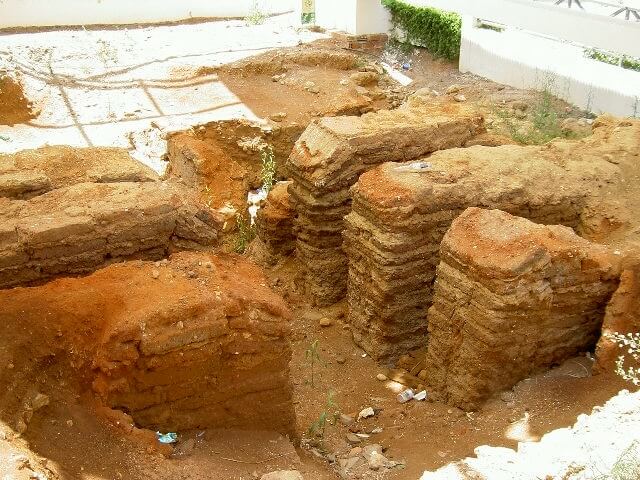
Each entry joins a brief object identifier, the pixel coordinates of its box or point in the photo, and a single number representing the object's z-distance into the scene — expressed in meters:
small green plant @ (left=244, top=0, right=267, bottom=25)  15.53
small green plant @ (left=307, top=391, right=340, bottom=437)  4.96
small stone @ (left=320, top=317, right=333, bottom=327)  7.04
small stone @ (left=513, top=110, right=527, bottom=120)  10.39
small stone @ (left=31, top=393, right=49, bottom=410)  3.44
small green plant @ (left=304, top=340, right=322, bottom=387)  6.17
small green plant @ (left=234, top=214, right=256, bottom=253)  8.51
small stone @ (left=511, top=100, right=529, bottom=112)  10.64
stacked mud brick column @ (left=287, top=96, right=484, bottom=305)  6.70
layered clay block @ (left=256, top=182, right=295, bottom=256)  7.70
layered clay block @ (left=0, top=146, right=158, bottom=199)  5.17
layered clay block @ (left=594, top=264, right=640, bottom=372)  4.94
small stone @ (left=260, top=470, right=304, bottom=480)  3.47
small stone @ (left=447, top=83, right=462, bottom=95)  11.84
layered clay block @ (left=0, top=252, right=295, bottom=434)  3.68
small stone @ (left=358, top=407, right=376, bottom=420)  5.60
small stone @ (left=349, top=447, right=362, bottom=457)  4.83
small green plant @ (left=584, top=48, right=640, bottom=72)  9.94
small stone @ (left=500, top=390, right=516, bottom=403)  5.10
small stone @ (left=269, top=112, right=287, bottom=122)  10.23
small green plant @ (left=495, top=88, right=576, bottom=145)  9.27
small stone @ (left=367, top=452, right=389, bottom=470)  4.57
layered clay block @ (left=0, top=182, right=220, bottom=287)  4.36
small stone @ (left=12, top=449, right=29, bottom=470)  2.83
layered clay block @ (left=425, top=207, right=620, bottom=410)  4.79
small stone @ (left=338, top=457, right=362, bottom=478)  4.53
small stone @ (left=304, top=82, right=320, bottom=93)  11.75
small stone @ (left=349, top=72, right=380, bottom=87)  12.15
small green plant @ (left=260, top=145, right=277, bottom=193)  9.25
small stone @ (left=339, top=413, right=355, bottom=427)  5.46
